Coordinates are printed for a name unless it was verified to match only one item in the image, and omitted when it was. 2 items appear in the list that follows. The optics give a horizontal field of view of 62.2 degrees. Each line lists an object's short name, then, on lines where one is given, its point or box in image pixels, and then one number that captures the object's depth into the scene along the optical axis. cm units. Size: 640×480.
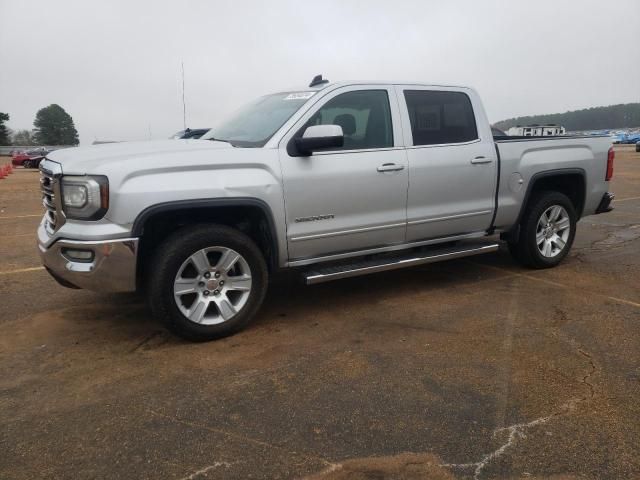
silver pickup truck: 352
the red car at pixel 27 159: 3250
